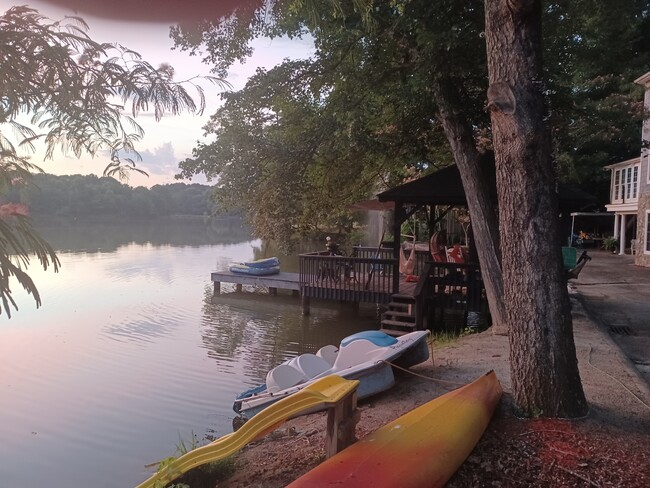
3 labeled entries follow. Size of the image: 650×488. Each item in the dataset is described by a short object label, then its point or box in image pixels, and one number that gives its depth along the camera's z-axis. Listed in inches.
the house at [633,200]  875.4
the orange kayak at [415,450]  127.1
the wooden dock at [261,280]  738.2
